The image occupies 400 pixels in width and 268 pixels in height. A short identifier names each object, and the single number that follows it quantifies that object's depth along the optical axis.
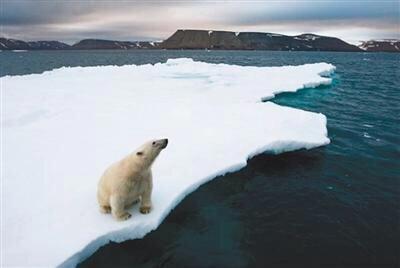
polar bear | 5.09
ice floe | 5.16
